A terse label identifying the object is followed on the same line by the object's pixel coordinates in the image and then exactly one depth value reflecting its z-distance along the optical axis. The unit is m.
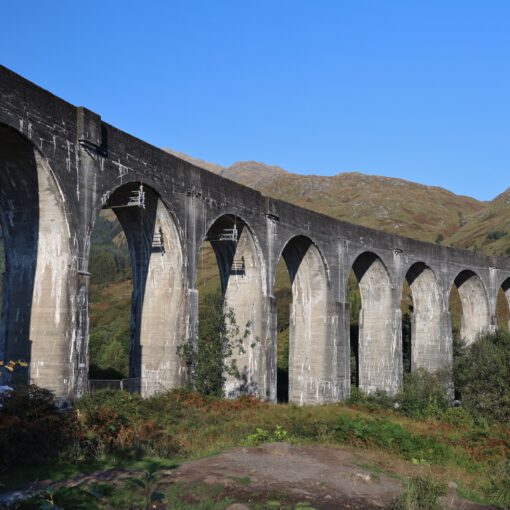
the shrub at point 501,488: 11.25
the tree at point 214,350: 20.77
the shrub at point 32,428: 11.70
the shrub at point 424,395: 27.45
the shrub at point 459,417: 23.40
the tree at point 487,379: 27.81
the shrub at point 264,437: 14.19
